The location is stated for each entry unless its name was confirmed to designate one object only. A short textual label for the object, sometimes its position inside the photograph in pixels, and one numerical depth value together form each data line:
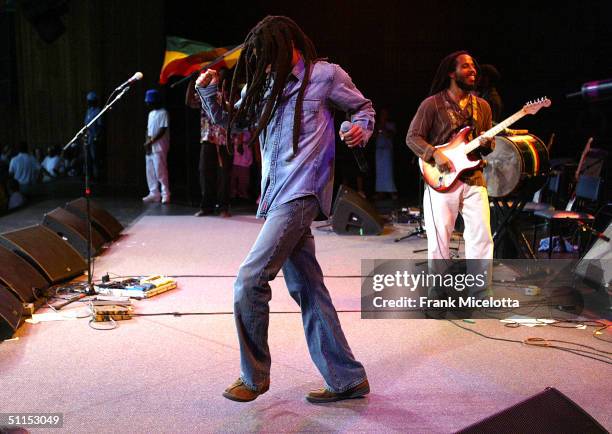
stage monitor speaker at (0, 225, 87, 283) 6.42
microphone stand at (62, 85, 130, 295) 6.14
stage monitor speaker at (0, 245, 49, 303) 5.64
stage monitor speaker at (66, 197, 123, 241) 8.69
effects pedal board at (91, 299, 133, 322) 5.58
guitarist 5.68
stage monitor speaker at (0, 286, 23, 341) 4.95
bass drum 6.28
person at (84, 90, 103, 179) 15.50
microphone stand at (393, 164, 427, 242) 9.44
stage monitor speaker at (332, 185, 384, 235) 9.67
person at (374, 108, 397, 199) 14.12
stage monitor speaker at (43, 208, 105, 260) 7.75
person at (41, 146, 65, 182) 17.25
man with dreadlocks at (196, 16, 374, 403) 3.63
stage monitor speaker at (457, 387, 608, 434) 2.38
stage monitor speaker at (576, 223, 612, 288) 5.86
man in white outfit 12.64
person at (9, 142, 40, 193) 15.34
